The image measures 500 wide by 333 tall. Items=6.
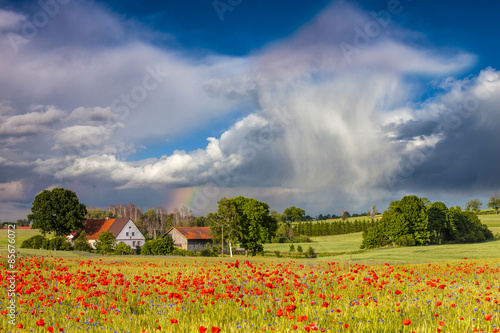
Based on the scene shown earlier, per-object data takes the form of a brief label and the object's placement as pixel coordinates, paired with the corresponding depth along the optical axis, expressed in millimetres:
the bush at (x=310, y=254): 81938
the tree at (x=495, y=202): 187688
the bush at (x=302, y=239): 130262
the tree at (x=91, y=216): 194562
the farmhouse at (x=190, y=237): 99125
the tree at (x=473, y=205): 180100
